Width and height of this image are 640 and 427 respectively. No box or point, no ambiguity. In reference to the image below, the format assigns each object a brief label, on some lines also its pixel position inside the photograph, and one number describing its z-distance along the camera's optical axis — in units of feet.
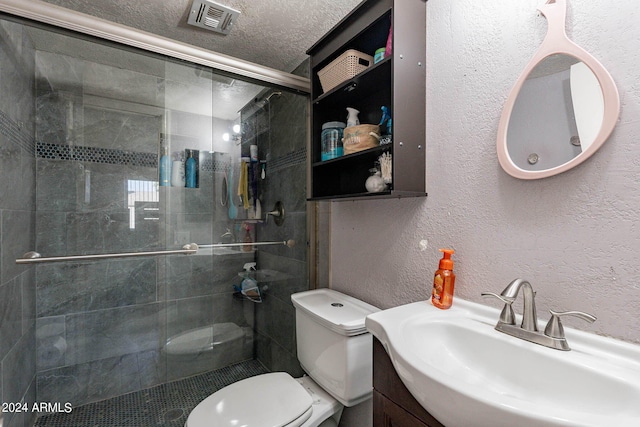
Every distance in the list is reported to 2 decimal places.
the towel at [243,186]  5.78
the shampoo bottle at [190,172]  5.57
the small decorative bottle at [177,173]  5.59
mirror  2.22
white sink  1.57
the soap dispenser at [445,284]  3.04
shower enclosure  5.09
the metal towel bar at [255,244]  5.69
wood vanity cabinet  2.27
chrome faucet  2.21
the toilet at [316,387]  3.40
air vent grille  4.26
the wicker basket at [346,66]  3.89
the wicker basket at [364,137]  3.83
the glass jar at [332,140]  4.34
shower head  5.50
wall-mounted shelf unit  3.33
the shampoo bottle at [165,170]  5.60
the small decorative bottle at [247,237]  5.80
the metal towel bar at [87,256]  4.42
